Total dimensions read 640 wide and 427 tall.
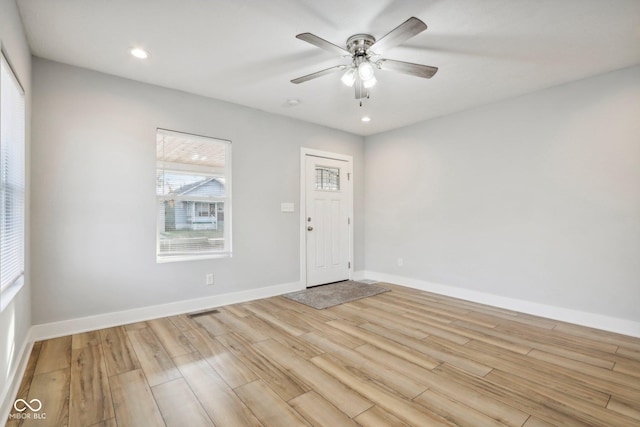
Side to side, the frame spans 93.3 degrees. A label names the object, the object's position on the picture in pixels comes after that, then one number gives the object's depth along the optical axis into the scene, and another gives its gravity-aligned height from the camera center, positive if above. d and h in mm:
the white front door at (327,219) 4676 -57
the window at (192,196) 3424 +230
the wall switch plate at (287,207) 4363 +124
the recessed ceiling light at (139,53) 2615 +1436
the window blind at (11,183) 1850 +223
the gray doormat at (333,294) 3908 -1110
